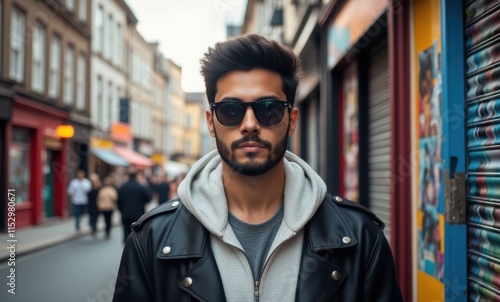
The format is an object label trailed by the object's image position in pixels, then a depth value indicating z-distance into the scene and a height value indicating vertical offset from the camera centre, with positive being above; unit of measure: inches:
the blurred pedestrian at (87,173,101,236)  626.8 -37.1
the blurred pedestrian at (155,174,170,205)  644.1 -18.1
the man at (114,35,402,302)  82.4 -7.8
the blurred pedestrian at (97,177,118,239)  592.7 -28.1
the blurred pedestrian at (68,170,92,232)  646.5 -21.8
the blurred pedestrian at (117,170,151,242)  438.0 -20.3
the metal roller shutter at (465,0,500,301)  117.2 +6.2
